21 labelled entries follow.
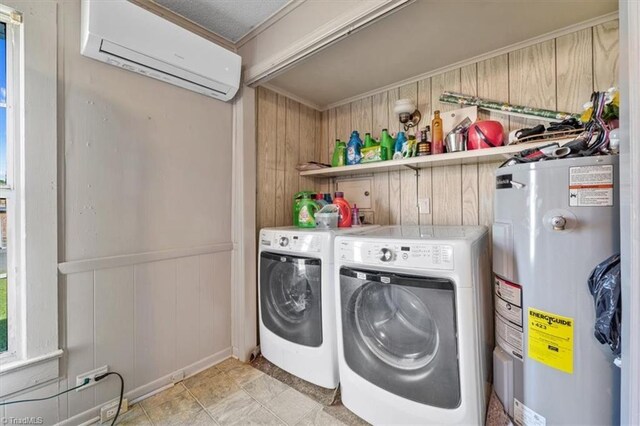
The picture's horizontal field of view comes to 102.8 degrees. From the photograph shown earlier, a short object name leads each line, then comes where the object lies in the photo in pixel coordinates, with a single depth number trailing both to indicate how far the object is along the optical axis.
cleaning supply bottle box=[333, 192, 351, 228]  1.91
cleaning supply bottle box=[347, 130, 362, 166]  2.15
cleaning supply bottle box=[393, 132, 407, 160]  1.94
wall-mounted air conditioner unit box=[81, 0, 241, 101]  1.24
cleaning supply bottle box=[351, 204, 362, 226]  2.04
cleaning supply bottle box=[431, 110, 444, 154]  1.78
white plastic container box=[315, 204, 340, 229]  1.83
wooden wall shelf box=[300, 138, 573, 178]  1.38
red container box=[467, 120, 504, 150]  1.54
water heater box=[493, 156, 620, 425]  0.85
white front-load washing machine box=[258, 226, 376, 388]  1.48
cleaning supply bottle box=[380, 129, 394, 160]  1.98
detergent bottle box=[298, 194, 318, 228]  1.93
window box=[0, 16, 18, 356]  1.15
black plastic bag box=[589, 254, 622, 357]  0.77
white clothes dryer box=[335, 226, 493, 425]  1.02
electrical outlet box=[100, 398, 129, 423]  1.34
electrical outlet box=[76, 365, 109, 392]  1.30
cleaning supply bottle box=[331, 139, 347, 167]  2.23
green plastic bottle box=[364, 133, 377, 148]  2.09
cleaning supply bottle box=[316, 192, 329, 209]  2.03
